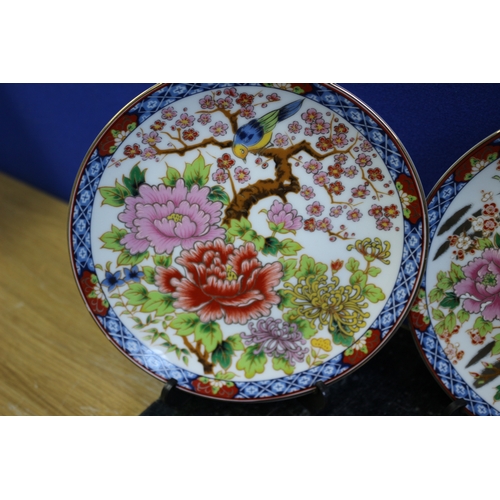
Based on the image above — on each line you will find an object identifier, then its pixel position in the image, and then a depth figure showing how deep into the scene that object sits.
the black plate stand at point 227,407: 0.84
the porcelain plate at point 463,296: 0.75
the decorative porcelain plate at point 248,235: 0.73
